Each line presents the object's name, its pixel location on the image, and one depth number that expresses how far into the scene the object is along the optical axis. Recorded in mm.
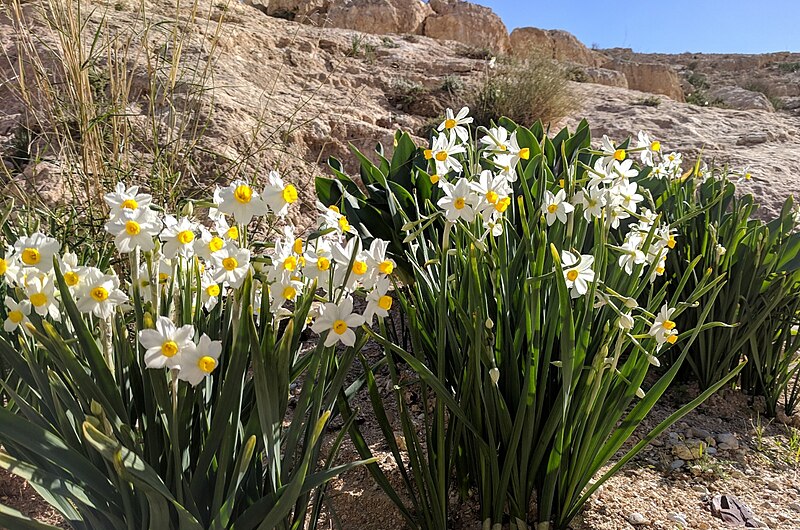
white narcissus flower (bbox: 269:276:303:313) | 1018
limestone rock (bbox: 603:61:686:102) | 16797
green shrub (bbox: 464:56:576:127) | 5512
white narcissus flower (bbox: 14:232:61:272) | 923
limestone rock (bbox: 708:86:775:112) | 12469
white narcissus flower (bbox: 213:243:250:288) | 948
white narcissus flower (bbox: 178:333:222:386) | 874
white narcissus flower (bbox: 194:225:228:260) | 960
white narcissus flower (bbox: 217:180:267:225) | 952
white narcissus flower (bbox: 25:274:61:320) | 964
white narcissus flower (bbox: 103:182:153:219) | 925
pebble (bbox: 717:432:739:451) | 1986
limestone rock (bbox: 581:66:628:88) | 11241
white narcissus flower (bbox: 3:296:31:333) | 1006
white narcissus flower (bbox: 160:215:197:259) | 946
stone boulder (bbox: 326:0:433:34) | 14961
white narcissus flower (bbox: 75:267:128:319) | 941
